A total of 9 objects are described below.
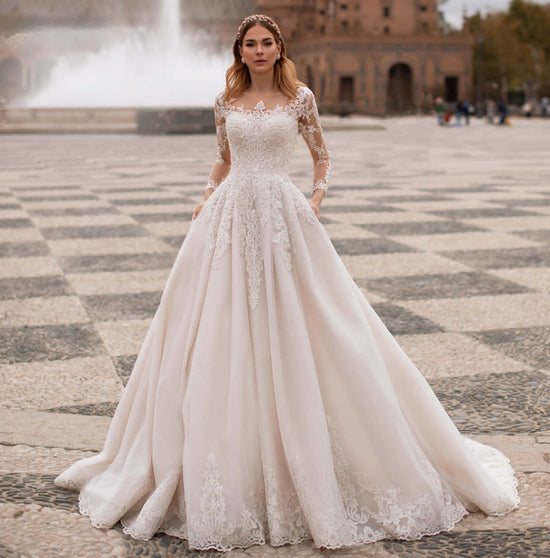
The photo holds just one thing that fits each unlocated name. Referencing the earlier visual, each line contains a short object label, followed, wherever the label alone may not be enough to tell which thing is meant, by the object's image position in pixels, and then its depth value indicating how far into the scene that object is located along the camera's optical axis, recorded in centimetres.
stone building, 7250
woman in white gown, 276
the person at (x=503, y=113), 4038
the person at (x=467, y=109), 3998
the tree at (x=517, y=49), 7281
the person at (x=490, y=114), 4284
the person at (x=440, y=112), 4210
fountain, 2830
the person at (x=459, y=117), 4098
